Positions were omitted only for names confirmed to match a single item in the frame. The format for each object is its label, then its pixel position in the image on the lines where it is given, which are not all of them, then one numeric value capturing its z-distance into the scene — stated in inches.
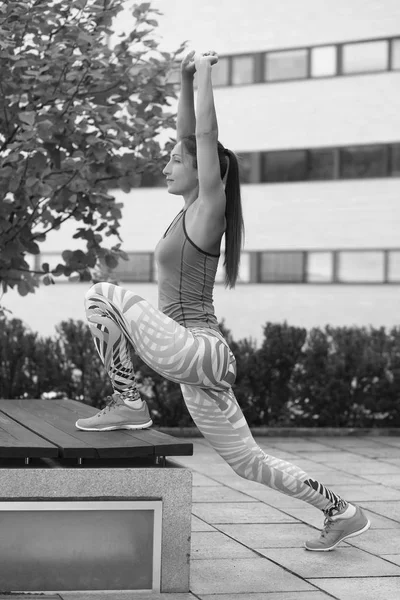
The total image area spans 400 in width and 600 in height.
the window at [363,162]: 1043.9
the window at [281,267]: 1080.2
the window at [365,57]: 1043.9
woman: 207.5
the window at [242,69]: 1116.5
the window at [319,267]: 1064.2
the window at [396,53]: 1035.3
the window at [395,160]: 1037.2
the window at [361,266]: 1042.1
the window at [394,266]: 1037.2
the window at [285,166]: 1081.4
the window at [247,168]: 1103.0
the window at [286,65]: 1086.4
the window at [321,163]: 1066.7
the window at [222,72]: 1128.8
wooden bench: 197.3
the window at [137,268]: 1157.1
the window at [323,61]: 1071.0
